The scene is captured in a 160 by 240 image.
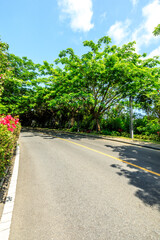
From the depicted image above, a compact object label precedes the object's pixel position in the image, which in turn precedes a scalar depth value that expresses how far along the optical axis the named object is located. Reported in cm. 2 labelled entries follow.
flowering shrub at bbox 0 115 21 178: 326
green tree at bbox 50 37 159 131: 1280
